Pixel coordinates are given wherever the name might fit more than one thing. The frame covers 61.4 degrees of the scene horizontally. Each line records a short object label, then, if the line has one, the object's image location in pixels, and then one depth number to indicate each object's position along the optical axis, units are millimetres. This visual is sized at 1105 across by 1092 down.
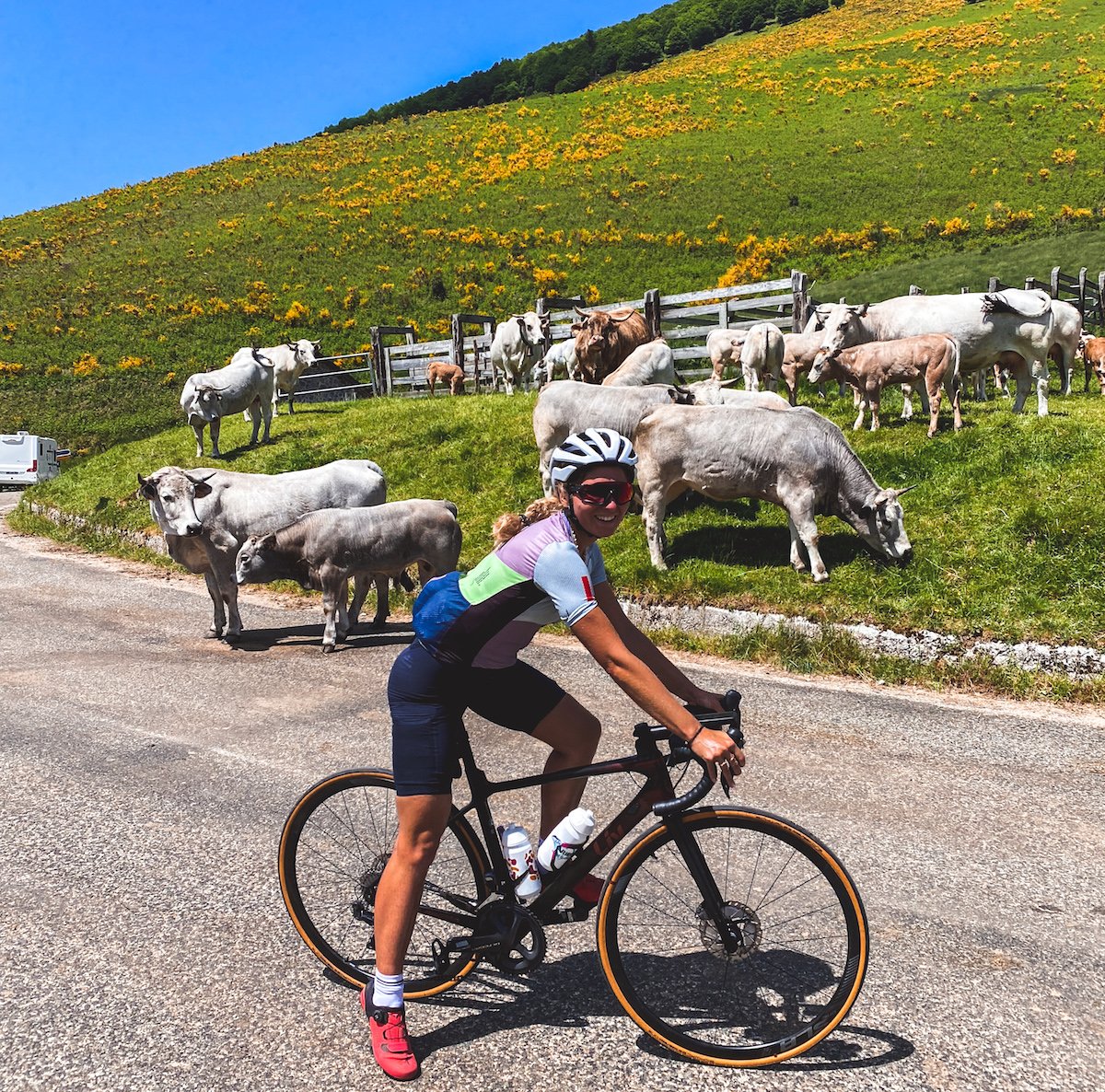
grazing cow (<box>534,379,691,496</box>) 12734
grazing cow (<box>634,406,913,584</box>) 10258
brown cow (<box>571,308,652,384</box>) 16781
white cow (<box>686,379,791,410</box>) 12477
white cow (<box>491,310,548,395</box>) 22500
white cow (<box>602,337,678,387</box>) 15656
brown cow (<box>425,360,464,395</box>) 27219
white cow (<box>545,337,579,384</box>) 21206
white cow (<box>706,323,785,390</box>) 17156
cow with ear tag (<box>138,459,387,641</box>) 10516
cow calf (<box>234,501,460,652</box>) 10234
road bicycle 3275
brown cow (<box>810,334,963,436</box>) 13445
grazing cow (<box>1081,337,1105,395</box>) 19531
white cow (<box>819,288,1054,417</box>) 14312
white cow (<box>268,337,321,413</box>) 23797
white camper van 25484
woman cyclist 3295
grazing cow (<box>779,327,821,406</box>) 17906
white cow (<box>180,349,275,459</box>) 18594
